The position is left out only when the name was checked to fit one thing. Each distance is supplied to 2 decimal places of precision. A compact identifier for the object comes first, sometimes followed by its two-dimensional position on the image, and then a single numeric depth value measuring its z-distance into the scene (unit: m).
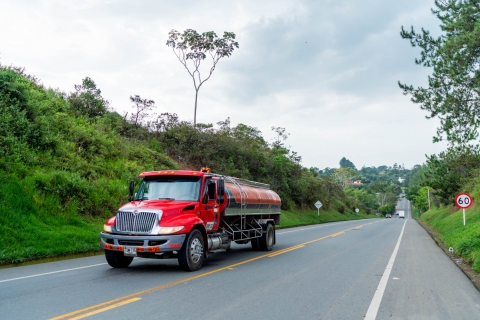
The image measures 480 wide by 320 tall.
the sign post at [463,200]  21.77
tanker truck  10.01
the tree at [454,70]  17.44
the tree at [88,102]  29.08
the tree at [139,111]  33.72
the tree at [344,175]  136.25
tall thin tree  36.31
